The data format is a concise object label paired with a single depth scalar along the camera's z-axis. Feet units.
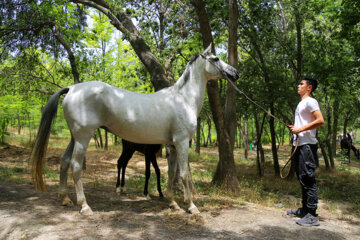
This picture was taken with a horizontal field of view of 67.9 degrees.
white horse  13.28
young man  13.55
